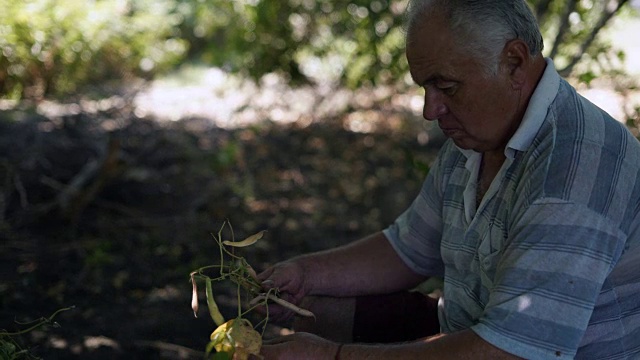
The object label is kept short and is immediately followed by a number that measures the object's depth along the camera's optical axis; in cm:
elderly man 167
